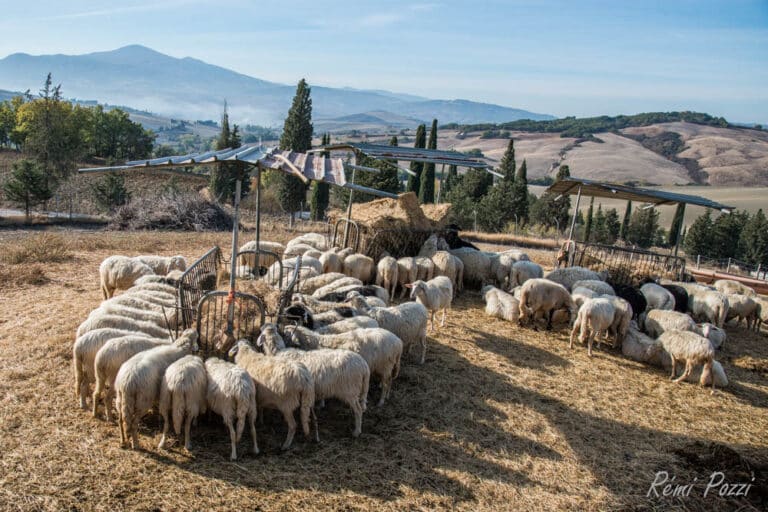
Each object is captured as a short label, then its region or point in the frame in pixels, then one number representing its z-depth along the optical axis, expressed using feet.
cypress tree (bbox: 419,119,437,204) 146.33
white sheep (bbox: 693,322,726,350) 37.19
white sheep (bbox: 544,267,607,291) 45.42
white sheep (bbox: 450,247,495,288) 50.01
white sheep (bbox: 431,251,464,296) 45.06
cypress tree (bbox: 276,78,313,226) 142.00
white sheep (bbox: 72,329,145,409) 20.81
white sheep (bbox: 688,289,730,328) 41.96
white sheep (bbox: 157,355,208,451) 18.44
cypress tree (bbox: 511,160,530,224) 145.59
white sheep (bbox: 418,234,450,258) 47.84
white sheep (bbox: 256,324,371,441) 20.85
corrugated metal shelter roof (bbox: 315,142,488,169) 54.30
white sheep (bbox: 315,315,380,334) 25.44
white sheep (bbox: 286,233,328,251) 47.24
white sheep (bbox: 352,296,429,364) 28.30
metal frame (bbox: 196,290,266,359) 22.65
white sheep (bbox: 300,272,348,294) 33.68
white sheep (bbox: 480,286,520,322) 40.09
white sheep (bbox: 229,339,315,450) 19.47
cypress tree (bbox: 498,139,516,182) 167.51
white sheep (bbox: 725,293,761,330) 44.73
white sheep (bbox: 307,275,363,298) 31.76
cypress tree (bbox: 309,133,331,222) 147.13
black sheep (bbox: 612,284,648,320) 40.86
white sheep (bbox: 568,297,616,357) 33.53
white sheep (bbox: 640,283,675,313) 40.81
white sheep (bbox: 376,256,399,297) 41.96
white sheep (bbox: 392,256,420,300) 43.34
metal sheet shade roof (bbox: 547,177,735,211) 51.67
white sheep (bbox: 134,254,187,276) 35.60
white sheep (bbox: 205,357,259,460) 18.62
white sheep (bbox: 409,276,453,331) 35.00
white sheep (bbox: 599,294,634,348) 34.45
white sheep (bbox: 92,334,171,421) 20.04
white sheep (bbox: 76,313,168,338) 22.71
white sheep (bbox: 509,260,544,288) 46.42
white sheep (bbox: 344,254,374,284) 41.34
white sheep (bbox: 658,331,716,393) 30.29
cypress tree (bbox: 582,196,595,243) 145.38
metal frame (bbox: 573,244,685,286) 51.85
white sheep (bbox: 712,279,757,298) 49.65
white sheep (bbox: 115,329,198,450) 18.29
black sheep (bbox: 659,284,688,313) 43.80
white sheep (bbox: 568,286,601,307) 38.80
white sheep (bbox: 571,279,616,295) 40.78
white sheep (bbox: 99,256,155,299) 33.09
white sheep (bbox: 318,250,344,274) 40.47
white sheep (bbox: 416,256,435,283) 44.37
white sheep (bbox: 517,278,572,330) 38.19
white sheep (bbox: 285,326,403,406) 23.49
